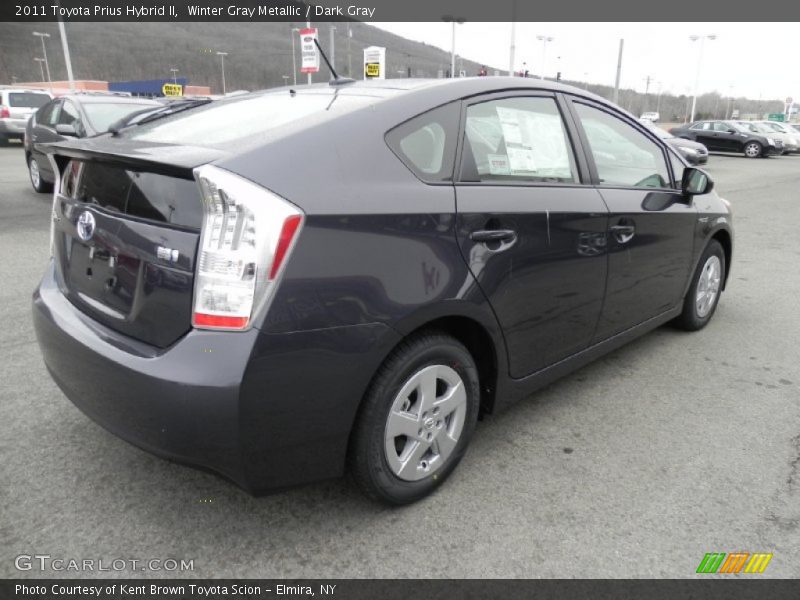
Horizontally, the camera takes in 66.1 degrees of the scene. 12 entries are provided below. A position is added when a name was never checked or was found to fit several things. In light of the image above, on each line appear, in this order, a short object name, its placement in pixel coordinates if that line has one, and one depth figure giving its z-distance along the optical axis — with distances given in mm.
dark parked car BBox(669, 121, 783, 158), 26828
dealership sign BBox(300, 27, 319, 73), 16844
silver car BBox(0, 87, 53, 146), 19281
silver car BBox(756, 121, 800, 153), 29500
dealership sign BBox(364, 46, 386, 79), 19359
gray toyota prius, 1795
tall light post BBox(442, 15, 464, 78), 26580
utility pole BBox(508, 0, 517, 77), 25844
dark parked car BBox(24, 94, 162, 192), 8539
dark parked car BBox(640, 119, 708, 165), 17219
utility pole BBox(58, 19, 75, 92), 27353
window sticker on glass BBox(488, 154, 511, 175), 2486
